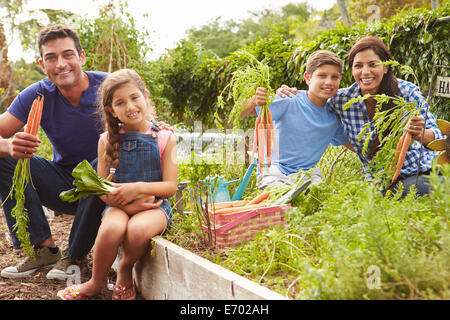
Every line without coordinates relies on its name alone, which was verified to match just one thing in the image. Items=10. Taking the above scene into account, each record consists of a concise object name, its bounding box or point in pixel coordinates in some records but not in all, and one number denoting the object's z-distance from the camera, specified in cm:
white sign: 222
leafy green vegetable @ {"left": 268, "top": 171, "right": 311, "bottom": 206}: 242
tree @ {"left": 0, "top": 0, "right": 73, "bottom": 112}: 838
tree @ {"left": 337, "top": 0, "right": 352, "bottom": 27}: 1197
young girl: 230
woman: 271
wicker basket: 225
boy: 301
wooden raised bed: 174
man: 275
